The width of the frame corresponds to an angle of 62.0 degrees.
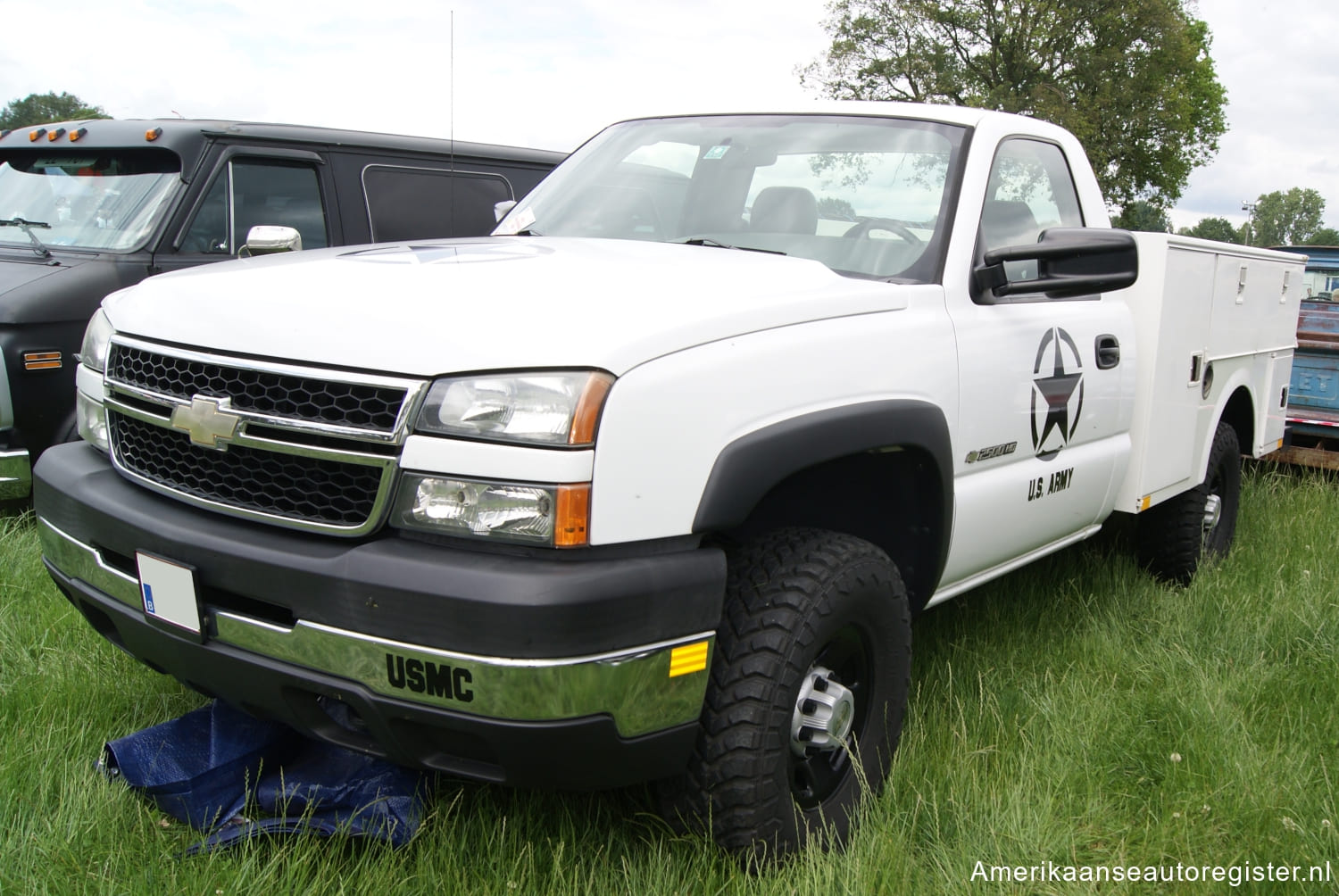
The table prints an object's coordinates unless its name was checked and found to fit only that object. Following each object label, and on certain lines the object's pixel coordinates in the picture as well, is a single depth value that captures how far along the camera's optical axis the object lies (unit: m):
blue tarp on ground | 2.41
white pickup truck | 1.94
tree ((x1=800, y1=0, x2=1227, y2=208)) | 33.00
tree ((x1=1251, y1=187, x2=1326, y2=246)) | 109.99
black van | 4.90
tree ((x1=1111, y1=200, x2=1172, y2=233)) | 35.28
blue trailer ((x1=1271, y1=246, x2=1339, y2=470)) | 6.71
